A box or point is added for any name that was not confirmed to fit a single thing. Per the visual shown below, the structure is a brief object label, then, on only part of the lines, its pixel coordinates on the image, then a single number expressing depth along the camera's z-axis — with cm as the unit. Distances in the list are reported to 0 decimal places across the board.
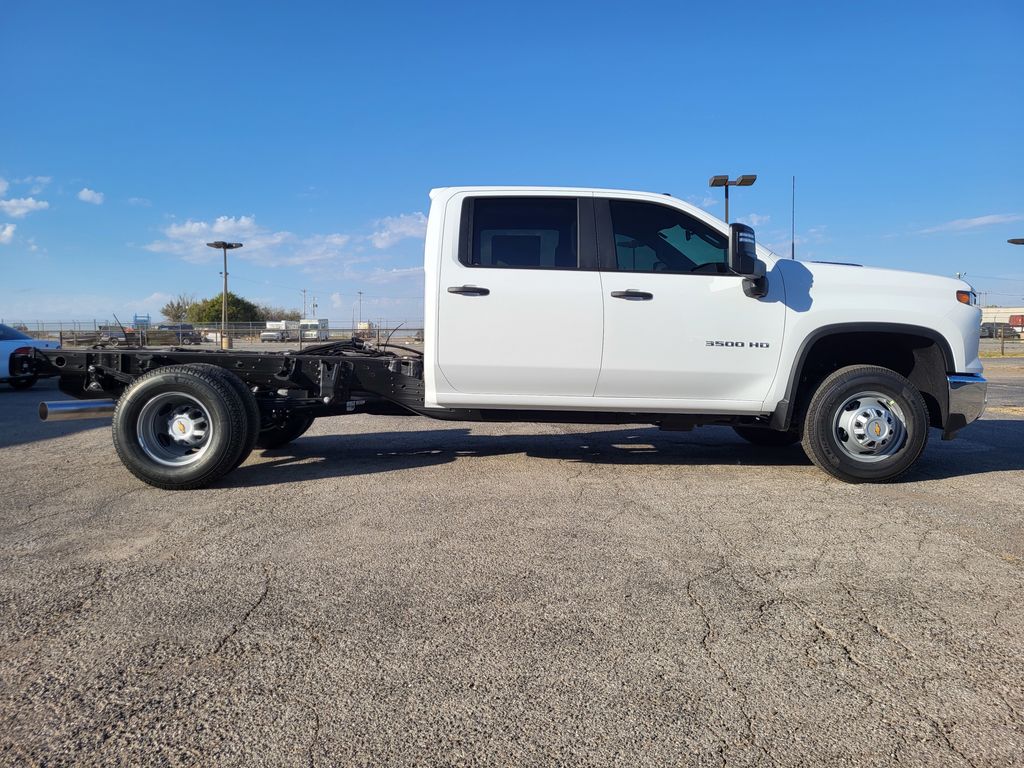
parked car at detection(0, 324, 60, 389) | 1270
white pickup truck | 496
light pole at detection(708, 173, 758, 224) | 1730
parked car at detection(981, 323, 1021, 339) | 4689
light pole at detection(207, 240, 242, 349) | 3866
